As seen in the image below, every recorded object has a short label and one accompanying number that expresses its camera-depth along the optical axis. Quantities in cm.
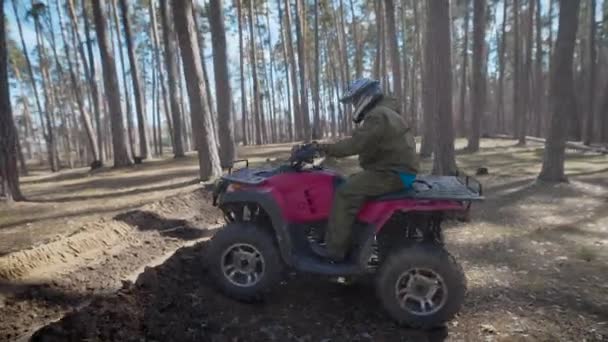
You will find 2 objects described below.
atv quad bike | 343
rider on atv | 345
